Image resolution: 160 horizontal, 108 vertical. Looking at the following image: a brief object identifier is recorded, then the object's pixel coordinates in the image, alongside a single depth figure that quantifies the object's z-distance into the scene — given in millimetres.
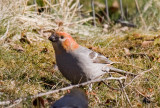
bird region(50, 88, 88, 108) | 6184
